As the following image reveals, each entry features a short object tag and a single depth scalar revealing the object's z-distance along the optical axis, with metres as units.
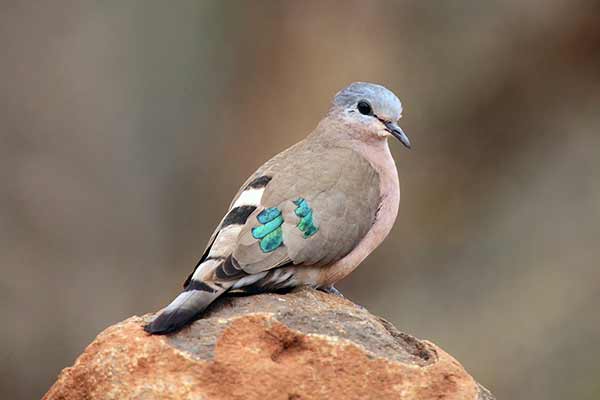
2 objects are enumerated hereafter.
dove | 12.67
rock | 11.53
